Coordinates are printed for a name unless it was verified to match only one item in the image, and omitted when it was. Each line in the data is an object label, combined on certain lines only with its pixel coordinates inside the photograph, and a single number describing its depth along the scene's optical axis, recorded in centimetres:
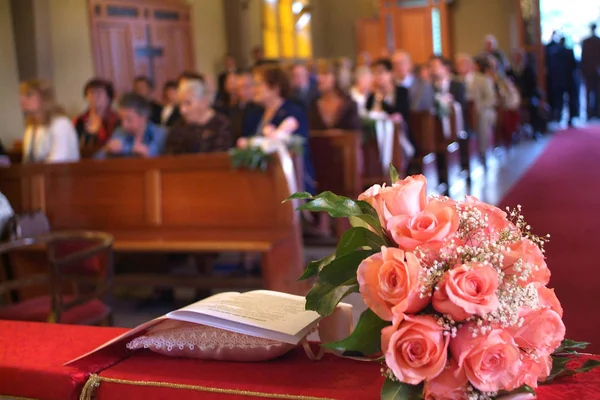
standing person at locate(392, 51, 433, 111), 943
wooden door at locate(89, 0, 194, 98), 1087
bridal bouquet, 112
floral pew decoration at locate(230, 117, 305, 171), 473
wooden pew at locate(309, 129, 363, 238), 652
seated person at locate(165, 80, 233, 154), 561
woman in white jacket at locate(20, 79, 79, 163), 576
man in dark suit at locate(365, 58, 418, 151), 859
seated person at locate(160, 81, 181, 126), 756
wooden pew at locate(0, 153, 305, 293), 464
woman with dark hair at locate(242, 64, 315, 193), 607
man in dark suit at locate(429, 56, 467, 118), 1058
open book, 144
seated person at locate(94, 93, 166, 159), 578
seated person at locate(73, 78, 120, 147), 720
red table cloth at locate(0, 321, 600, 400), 131
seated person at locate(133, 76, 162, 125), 913
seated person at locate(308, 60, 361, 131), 727
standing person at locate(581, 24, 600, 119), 1708
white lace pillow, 144
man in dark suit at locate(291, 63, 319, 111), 955
